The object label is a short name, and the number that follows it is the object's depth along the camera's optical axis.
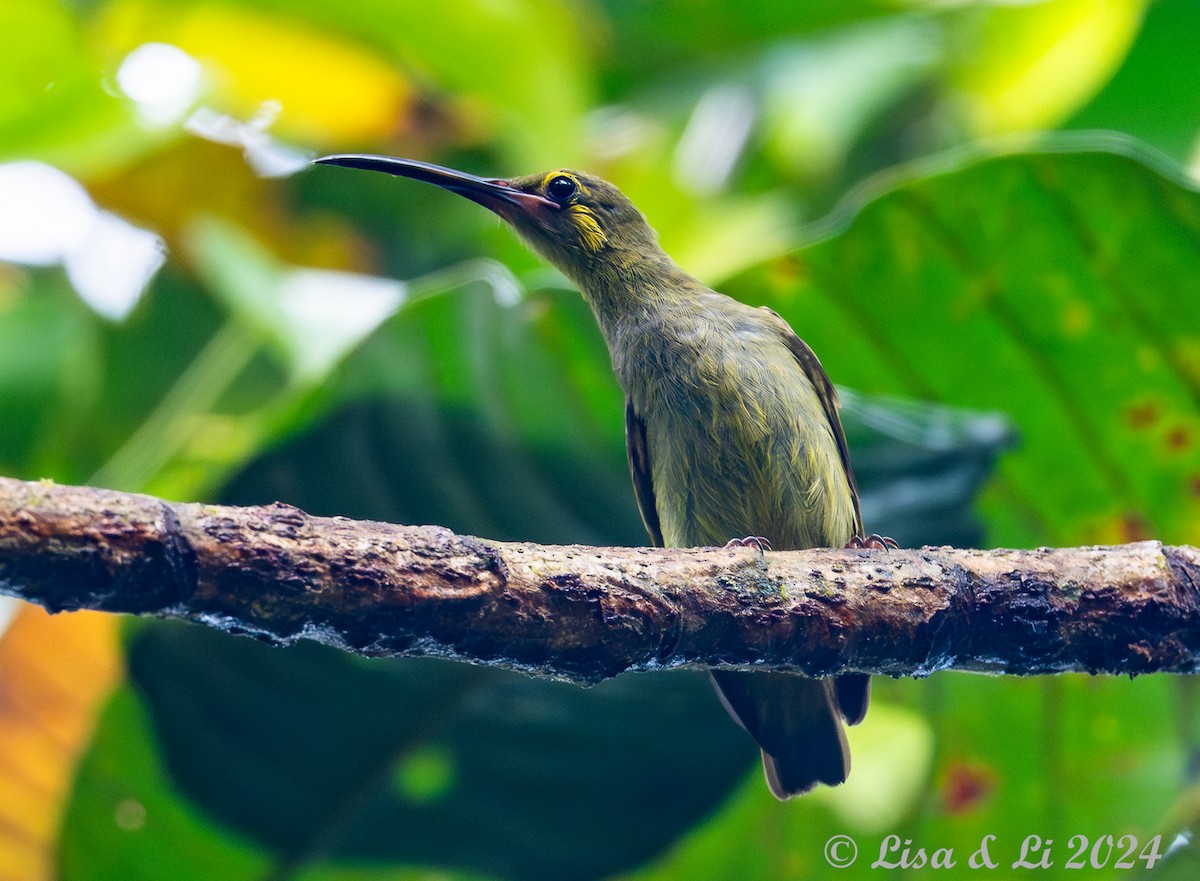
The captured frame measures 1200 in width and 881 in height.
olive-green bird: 6.63
